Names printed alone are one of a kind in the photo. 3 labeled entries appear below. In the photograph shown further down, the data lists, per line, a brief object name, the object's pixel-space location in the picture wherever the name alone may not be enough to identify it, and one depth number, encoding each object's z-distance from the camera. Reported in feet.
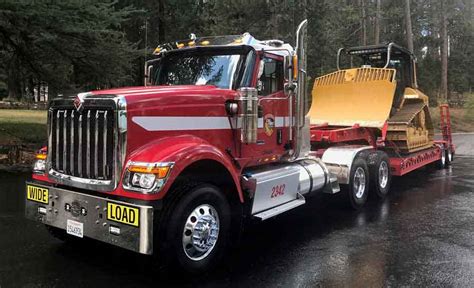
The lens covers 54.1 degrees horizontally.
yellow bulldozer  32.12
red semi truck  14.33
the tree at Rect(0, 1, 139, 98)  35.47
